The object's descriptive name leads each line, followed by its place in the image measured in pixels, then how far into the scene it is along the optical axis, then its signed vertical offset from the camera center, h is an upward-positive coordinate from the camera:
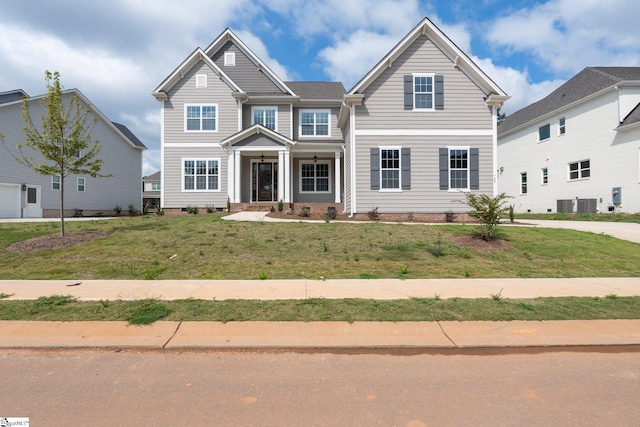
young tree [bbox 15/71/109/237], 10.44 +2.33
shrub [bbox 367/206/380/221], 16.53 -0.16
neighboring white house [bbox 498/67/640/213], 20.36 +4.42
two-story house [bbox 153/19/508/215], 17.12 +4.43
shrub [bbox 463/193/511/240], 10.19 -0.02
